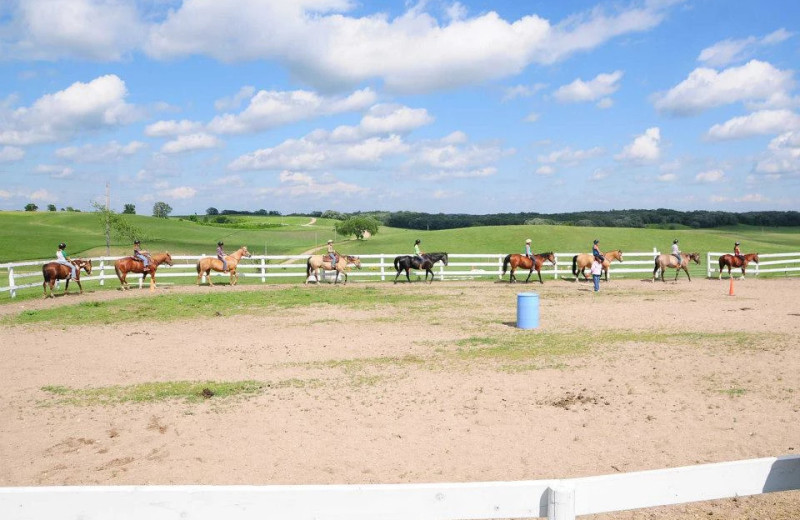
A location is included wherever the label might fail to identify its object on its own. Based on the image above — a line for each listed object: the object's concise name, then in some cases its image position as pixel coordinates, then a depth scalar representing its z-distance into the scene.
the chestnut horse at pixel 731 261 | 27.27
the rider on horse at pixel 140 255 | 23.78
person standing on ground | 22.84
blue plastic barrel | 13.92
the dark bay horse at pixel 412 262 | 27.61
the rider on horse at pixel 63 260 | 21.83
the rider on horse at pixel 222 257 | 26.25
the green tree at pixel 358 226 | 69.31
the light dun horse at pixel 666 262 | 26.78
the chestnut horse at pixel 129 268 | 23.70
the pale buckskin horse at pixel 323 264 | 27.03
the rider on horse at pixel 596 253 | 23.82
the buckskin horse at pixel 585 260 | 27.11
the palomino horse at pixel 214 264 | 25.94
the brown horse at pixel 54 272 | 21.06
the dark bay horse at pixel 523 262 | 26.91
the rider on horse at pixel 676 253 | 26.93
